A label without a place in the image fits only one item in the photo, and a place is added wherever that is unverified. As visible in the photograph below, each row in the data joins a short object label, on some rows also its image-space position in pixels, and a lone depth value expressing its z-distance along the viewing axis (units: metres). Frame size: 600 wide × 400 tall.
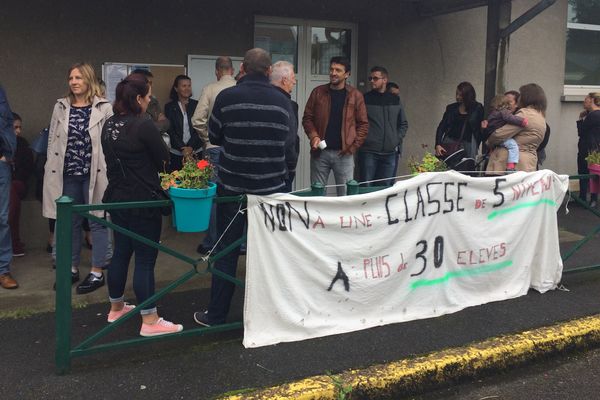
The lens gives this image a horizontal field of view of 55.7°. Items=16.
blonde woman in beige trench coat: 4.34
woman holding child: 5.20
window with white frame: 9.08
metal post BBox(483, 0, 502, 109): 6.42
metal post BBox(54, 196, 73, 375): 3.09
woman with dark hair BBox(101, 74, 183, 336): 3.46
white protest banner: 3.59
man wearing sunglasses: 6.27
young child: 5.19
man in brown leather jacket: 5.70
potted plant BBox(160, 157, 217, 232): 3.34
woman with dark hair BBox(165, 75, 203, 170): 5.96
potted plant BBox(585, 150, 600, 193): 5.12
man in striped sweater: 3.46
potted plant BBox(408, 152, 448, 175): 4.38
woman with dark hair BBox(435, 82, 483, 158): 6.38
